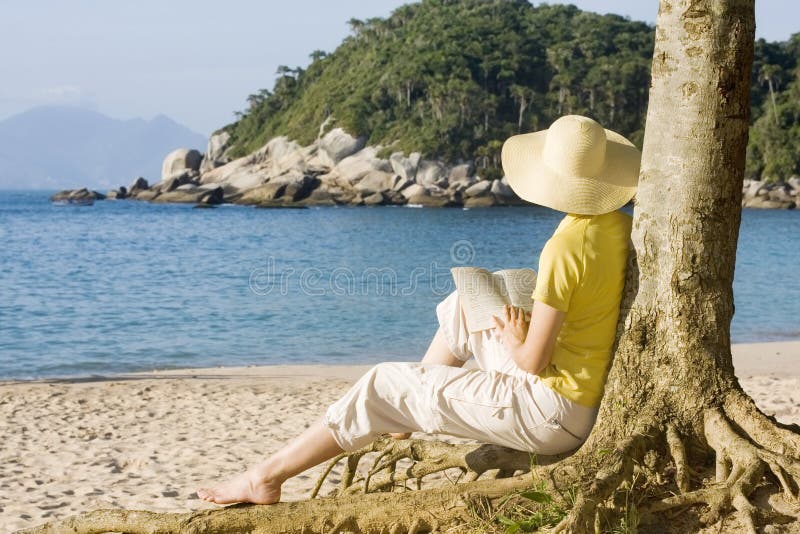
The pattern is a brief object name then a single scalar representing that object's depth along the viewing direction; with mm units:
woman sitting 3564
